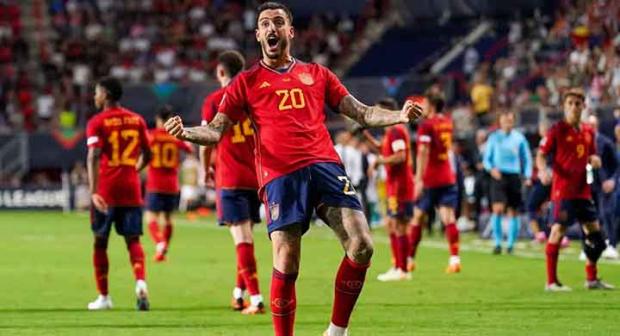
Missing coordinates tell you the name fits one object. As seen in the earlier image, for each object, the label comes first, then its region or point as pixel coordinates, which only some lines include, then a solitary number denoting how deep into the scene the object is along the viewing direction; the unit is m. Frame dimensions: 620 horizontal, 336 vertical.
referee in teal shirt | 24.95
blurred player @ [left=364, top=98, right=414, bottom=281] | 19.47
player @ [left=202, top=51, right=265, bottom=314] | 15.09
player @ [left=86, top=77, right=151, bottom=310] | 15.54
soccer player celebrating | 10.93
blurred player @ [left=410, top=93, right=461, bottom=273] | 20.38
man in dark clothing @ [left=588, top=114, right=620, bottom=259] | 20.94
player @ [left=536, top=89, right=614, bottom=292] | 16.69
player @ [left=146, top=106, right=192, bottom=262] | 25.00
